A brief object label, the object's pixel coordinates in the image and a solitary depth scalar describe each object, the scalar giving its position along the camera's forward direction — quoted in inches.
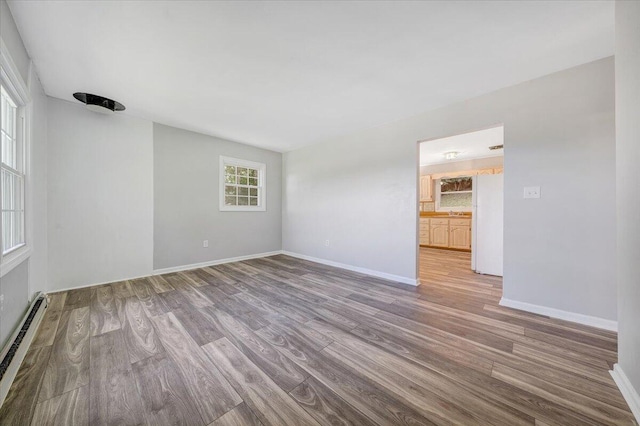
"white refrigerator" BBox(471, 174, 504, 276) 142.6
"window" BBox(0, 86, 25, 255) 73.0
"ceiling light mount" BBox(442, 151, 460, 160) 206.8
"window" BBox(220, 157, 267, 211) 176.9
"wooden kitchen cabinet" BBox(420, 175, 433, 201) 268.7
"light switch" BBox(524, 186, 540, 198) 91.4
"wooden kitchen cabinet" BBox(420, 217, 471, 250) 227.0
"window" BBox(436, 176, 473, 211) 255.8
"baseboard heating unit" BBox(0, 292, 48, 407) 52.2
